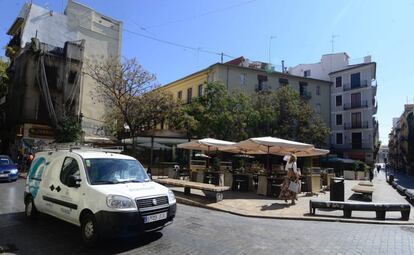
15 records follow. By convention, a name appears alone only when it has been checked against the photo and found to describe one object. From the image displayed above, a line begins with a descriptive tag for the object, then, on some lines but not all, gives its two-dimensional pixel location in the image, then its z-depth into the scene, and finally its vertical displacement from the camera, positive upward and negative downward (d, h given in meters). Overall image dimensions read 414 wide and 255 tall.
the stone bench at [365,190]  13.25 -1.36
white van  5.82 -0.88
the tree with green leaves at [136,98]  22.84 +4.07
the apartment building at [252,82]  38.16 +9.37
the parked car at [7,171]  17.42 -1.27
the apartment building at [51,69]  29.09 +7.54
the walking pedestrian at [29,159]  23.17 -0.79
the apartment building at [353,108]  46.56 +7.25
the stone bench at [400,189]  16.85 -1.71
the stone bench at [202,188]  11.05 -1.22
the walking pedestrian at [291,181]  11.63 -0.92
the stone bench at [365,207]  9.38 -1.45
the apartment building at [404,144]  54.66 +3.08
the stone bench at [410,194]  13.11 -1.49
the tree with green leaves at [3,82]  22.54 +5.82
